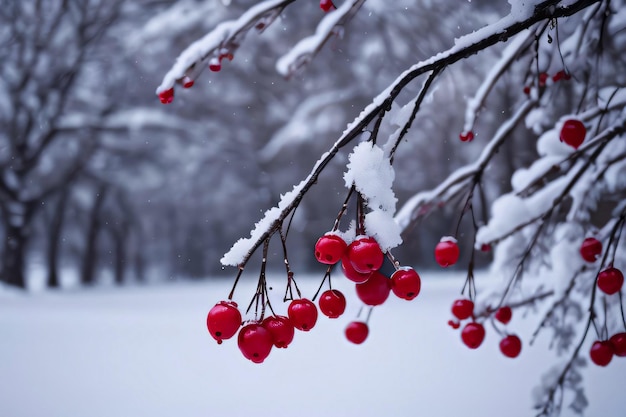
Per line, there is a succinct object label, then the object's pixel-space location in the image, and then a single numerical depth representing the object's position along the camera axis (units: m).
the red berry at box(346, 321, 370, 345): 0.38
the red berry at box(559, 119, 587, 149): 0.36
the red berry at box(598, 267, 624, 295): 0.34
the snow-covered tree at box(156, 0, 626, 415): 0.24
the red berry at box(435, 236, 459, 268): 0.33
